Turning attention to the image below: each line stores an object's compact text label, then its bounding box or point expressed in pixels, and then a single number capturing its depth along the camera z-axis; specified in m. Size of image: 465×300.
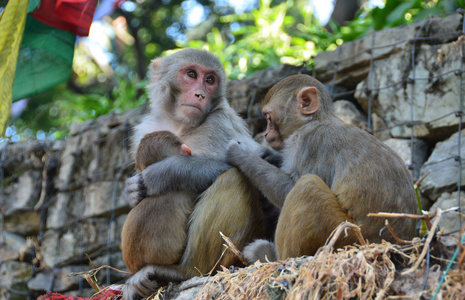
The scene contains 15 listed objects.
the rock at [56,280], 6.98
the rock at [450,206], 4.57
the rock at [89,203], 7.06
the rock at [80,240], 7.04
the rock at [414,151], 5.09
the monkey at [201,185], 3.96
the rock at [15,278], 7.29
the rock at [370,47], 5.33
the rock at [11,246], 7.58
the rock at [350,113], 5.70
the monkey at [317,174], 3.38
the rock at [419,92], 5.07
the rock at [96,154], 7.33
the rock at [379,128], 5.46
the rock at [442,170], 4.75
